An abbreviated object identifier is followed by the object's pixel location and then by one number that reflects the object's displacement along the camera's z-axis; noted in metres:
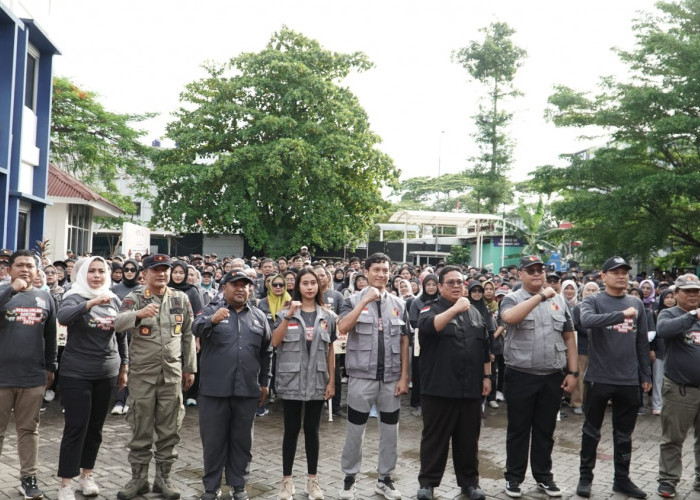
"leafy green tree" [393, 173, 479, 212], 56.59
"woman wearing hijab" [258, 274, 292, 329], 8.13
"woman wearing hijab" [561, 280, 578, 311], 9.35
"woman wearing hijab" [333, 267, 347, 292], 12.59
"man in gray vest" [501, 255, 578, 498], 5.38
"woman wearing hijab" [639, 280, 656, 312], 10.66
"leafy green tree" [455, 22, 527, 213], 38.62
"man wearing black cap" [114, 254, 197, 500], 5.07
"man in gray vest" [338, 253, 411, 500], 5.27
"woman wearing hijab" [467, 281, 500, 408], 7.32
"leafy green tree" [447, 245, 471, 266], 37.19
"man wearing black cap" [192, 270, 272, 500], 4.93
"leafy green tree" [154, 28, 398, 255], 24.66
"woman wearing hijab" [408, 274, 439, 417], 8.55
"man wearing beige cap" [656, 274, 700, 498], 5.52
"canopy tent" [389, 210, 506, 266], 26.89
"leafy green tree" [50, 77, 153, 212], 22.44
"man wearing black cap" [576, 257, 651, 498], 5.51
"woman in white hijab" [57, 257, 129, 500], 4.90
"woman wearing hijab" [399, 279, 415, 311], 9.61
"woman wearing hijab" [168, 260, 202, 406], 7.49
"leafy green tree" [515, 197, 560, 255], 33.12
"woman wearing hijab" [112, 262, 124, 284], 9.39
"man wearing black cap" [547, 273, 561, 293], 8.69
